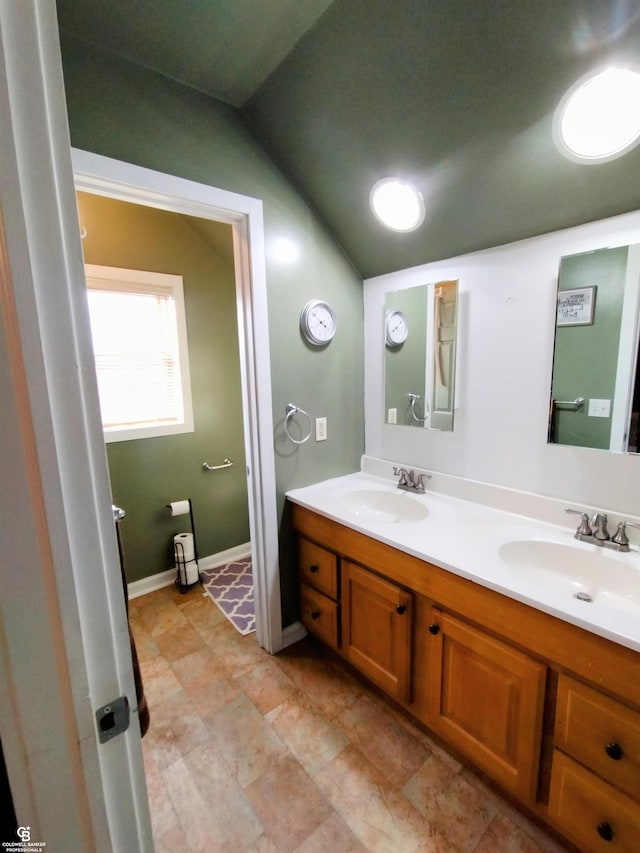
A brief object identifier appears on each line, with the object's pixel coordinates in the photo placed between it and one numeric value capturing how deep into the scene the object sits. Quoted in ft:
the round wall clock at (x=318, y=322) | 5.99
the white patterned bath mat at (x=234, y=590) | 7.23
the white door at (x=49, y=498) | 1.32
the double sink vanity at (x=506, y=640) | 3.10
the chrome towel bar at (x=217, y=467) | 8.64
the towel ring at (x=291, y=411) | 6.03
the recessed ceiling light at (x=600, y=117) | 3.36
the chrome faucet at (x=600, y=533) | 4.14
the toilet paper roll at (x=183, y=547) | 8.09
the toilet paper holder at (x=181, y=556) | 8.08
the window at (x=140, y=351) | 7.32
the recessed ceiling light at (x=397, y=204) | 4.96
